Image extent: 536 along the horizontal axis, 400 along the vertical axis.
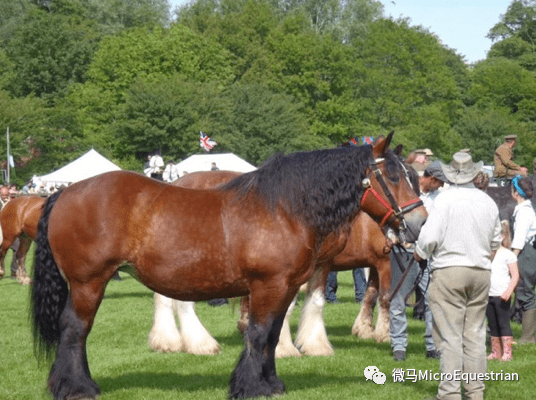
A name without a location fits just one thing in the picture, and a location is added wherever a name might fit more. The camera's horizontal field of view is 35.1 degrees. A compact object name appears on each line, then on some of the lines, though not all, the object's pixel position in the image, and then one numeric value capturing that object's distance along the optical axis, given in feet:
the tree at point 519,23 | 273.33
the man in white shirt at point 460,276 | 23.41
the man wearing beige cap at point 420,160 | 38.36
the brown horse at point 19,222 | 64.54
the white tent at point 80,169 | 123.34
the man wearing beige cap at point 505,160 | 59.88
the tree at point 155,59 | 214.90
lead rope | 27.55
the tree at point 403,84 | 225.76
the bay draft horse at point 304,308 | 33.58
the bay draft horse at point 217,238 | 24.56
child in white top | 31.63
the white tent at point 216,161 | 118.21
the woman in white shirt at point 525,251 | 33.45
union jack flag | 167.43
